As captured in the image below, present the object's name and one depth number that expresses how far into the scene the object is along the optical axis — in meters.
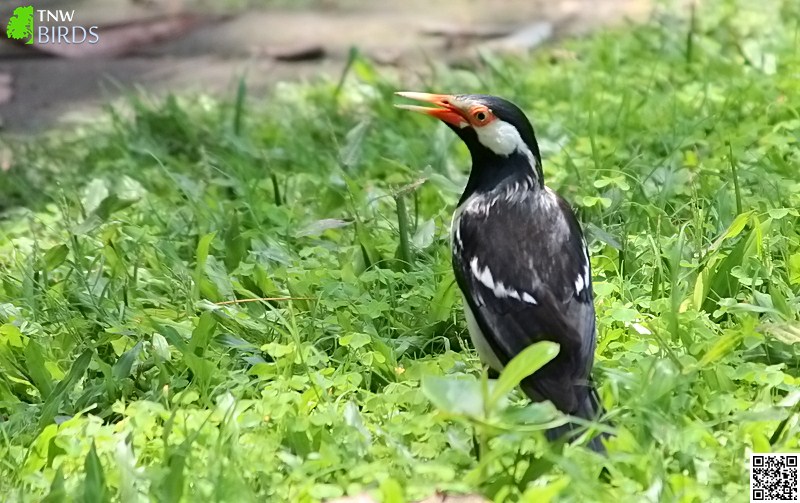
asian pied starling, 6.24
